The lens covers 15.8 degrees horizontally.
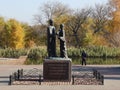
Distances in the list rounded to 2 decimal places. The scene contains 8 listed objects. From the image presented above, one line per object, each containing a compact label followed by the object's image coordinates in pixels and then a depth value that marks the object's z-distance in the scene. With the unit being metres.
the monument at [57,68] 24.02
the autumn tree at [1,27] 87.38
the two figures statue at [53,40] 24.80
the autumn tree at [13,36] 85.00
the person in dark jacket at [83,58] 43.94
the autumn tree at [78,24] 87.81
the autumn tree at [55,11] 91.71
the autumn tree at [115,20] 68.50
